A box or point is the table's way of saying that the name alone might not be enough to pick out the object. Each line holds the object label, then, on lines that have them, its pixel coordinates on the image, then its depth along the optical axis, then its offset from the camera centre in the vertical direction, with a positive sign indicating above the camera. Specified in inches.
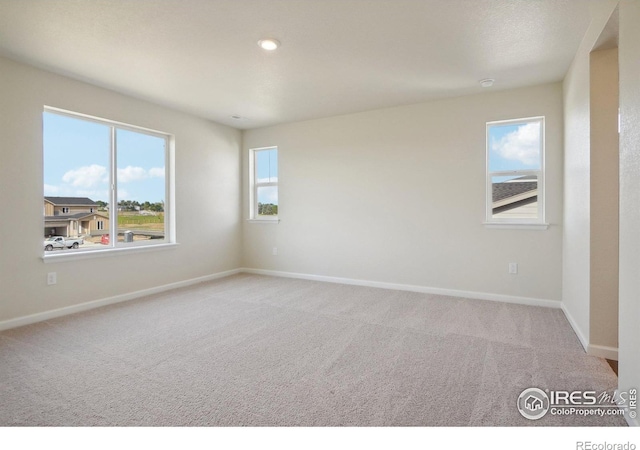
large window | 140.9 +19.1
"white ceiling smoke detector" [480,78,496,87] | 142.6 +61.1
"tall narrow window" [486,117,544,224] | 153.5 +23.7
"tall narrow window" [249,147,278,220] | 226.6 +27.0
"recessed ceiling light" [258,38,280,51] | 109.0 +59.7
